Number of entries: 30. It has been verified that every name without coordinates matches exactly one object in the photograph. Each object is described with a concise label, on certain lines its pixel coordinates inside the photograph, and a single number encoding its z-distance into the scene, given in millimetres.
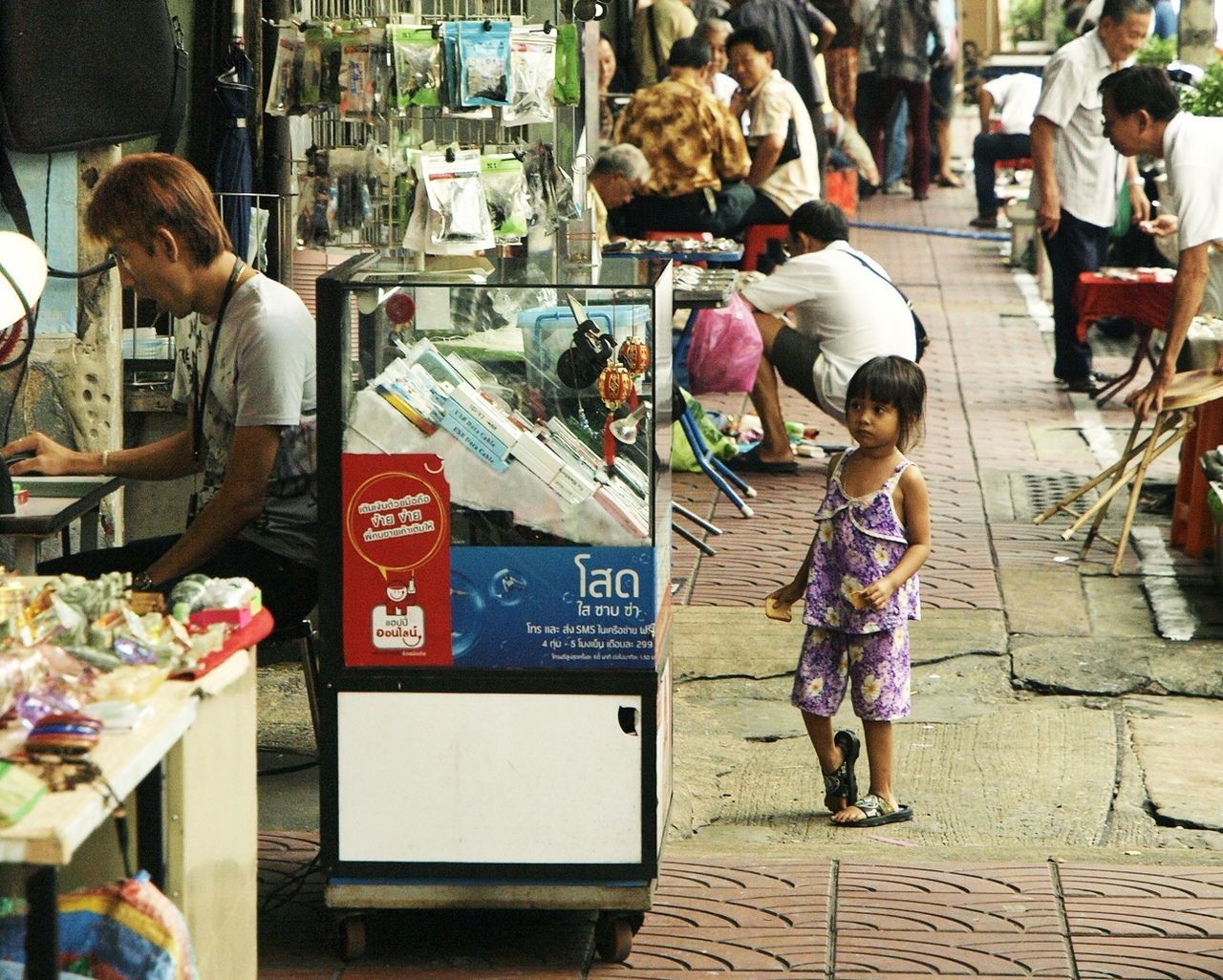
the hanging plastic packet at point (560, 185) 12922
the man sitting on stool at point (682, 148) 22406
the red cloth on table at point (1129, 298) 19734
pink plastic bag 17297
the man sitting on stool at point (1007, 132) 33594
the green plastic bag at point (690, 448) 17844
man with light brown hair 8687
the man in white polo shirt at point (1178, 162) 14961
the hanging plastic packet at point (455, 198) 11648
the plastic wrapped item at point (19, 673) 5727
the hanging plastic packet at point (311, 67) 11719
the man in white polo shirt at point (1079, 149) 21031
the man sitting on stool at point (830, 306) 16844
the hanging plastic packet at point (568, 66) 12312
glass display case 7789
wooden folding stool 14492
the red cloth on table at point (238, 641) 6363
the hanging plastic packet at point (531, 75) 11844
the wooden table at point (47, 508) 9000
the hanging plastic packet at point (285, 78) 11852
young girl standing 9812
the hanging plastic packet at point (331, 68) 11641
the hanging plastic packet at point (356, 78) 11578
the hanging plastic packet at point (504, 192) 12172
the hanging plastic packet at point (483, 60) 11555
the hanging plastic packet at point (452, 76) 11555
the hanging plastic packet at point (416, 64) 11508
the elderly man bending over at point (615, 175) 19437
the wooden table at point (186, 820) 5176
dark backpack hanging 11687
